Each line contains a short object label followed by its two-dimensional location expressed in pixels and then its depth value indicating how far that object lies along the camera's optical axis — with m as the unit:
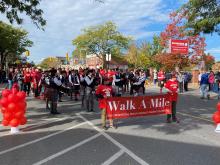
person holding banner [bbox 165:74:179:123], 5.37
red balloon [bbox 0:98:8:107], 4.82
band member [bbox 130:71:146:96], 10.55
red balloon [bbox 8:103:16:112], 4.75
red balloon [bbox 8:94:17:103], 4.78
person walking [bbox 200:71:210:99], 9.51
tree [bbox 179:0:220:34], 8.67
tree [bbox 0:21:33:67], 25.65
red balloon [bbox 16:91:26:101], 4.83
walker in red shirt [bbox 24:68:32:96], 10.32
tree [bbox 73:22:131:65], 36.95
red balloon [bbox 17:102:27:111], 4.80
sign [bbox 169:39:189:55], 15.40
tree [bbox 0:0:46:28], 6.55
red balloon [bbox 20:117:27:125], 4.79
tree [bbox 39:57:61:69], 63.85
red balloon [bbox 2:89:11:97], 4.85
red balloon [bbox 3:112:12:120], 4.75
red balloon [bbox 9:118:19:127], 4.61
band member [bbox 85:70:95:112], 6.57
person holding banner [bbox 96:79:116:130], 4.87
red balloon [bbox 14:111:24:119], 4.75
